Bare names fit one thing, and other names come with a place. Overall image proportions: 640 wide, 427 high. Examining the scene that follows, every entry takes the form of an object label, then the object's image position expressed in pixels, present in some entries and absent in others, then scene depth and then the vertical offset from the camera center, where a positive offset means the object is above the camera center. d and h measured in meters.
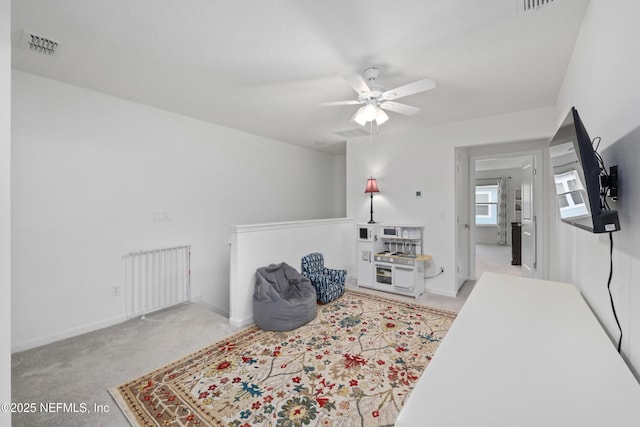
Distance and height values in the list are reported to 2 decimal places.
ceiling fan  2.16 +1.05
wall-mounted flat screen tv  1.01 +0.15
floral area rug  1.70 -1.23
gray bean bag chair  2.80 -0.93
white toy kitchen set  3.88 -0.63
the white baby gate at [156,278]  3.13 -0.79
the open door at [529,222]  3.96 -0.08
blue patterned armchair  3.54 -0.84
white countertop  0.68 -0.49
